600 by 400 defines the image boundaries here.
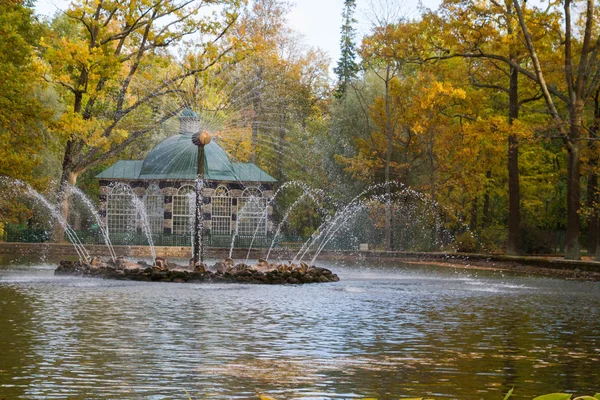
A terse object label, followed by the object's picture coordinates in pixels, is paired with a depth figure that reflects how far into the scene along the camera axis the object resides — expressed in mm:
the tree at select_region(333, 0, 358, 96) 81125
